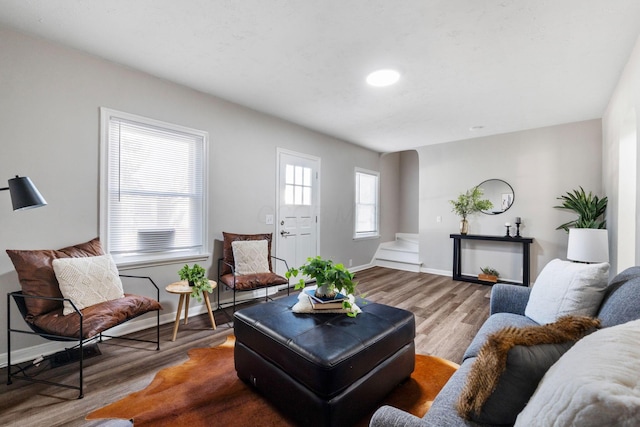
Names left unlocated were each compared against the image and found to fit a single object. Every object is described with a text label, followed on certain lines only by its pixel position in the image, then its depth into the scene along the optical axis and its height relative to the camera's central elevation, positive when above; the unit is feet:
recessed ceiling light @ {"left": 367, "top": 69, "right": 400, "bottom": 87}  8.95 +4.53
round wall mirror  15.53 +1.31
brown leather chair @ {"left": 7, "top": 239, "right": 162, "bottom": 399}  6.09 -2.29
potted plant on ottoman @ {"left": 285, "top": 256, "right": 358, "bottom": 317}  6.43 -1.46
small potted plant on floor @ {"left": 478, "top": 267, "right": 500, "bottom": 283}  15.35 -3.16
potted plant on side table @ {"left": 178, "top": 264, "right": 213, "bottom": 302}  8.87 -2.08
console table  14.38 -1.87
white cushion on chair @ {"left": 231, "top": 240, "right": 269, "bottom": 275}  10.73 -1.63
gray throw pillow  2.71 -1.54
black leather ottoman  4.64 -2.63
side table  8.57 -2.61
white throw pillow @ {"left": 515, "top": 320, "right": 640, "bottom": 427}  1.79 -1.17
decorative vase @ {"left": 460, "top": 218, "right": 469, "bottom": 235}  16.35 -0.54
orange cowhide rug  5.23 -3.76
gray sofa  3.05 -2.11
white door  13.70 +0.38
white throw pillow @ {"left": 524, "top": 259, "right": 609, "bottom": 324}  4.96 -1.35
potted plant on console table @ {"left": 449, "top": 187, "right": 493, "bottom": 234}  15.89 +0.74
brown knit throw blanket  2.77 -1.31
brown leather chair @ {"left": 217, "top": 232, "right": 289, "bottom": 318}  9.82 -2.24
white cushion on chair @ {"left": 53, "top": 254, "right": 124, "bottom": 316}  6.77 -1.70
